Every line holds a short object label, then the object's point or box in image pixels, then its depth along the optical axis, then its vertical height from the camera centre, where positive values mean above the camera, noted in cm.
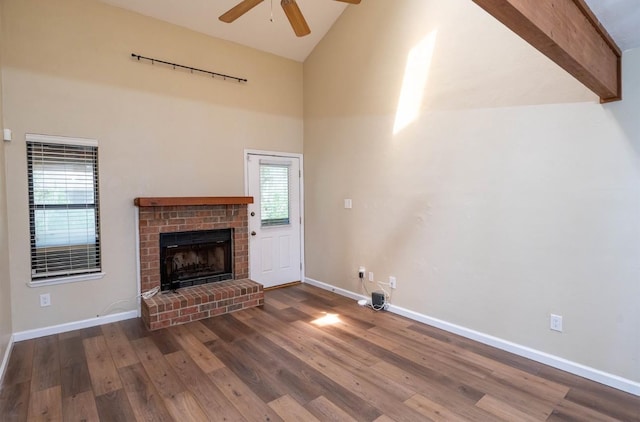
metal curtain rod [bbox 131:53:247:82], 379 +172
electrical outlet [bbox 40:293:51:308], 333 -92
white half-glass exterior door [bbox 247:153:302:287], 482 -21
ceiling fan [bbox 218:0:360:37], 268 +162
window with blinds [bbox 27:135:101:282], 328 +1
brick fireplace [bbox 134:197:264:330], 362 -71
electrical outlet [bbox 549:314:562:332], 264 -97
